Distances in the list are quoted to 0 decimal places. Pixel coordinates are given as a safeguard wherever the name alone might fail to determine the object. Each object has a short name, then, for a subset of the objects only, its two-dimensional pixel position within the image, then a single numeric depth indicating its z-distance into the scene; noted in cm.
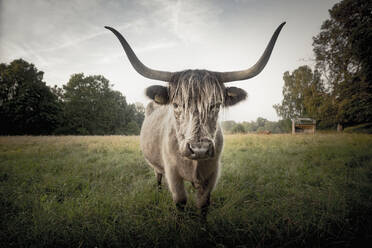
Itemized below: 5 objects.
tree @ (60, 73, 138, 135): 2894
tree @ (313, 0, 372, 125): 777
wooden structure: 1731
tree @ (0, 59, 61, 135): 2016
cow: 172
